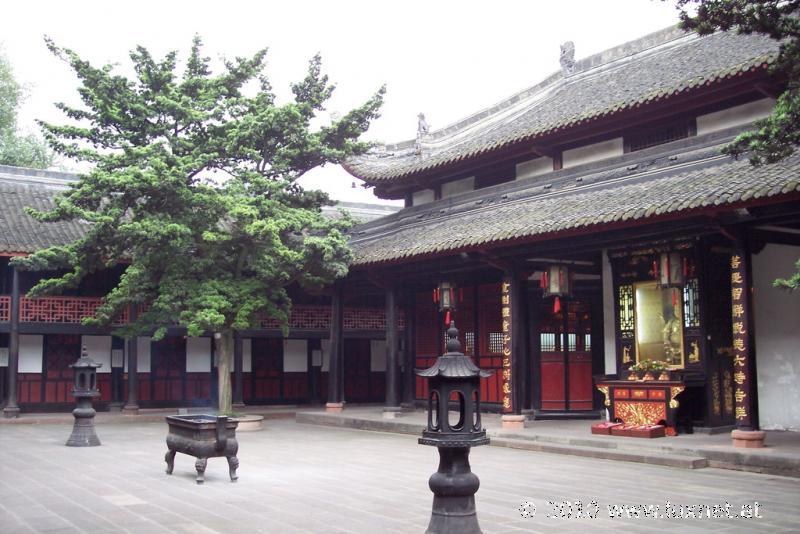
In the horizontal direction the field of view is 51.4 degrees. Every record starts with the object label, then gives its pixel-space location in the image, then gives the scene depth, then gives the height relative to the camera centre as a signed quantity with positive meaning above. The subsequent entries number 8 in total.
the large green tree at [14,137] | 30.92 +8.02
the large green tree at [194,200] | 14.73 +2.58
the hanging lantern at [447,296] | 15.55 +0.86
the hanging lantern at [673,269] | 11.57 +0.99
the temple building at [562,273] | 11.38 +1.18
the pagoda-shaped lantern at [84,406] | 12.41 -0.93
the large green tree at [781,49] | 6.08 +2.22
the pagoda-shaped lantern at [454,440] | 5.50 -0.65
